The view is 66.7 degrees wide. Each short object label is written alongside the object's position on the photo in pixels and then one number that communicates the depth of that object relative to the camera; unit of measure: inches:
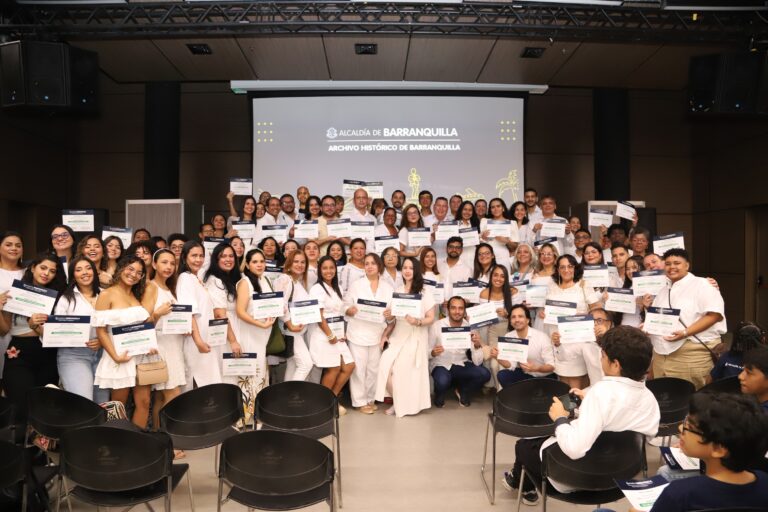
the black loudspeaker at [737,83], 273.9
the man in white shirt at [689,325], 182.5
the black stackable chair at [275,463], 98.3
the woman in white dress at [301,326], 221.3
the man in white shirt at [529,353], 213.6
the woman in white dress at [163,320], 175.2
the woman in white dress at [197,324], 189.9
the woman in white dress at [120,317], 161.8
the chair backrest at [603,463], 102.5
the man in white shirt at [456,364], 232.5
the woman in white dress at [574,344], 206.2
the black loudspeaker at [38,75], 258.7
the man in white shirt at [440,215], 296.7
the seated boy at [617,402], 99.7
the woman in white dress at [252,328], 205.5
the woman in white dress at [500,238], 279.0
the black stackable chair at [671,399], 147.3
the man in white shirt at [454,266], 266.5
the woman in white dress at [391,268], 242.7
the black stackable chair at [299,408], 138.9
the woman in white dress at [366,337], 231.1
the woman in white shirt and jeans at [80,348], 163.9
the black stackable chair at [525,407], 141.8
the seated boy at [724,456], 65.4
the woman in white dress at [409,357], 222.4
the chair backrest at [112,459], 101.8
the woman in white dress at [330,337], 223.0
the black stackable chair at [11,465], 95.8
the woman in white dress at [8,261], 172.9
